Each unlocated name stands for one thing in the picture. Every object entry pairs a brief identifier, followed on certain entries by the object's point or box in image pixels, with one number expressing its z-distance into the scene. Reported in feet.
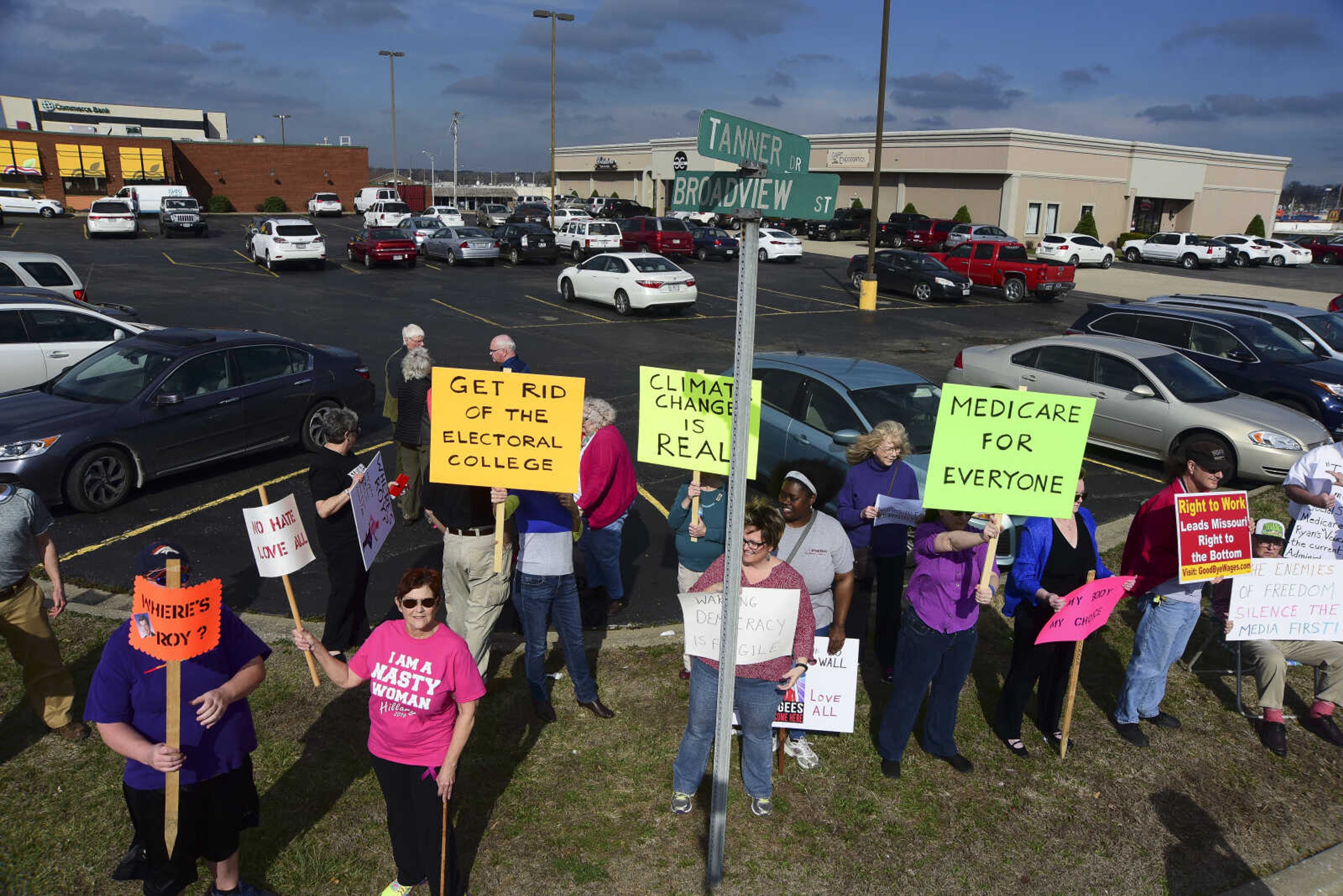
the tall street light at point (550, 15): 137.18
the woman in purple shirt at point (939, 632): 15.90
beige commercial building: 156.56
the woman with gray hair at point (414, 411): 26.71
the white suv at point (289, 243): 100.17
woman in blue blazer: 17.01
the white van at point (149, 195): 164.96
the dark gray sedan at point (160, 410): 27.68
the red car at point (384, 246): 103.91
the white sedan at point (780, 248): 124.98
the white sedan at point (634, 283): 73.97
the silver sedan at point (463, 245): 109.29
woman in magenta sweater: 20.11
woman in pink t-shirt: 12.41
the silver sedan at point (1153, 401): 33.19
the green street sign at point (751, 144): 10.75
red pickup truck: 93.86
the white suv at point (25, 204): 165.27
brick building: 186.09
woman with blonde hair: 19.84
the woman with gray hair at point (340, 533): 18.93
